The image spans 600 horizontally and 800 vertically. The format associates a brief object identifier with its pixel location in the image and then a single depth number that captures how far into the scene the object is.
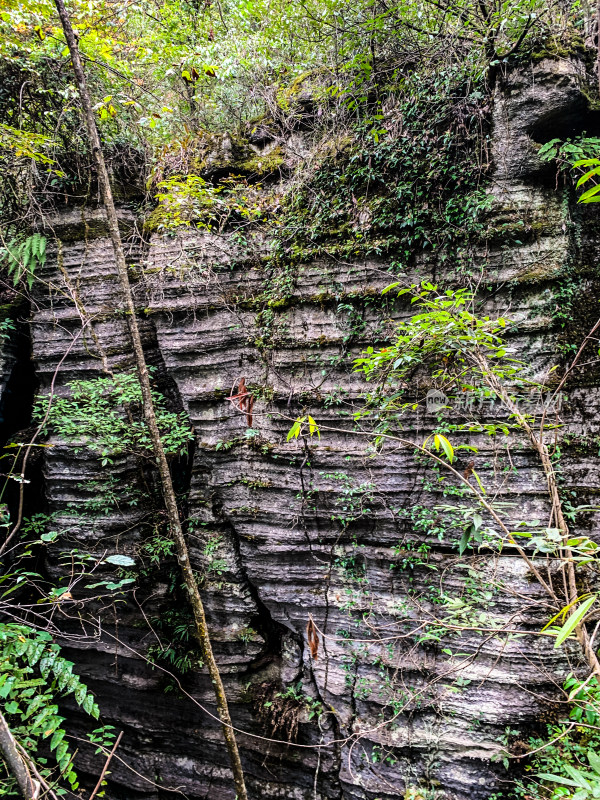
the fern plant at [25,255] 5.16
